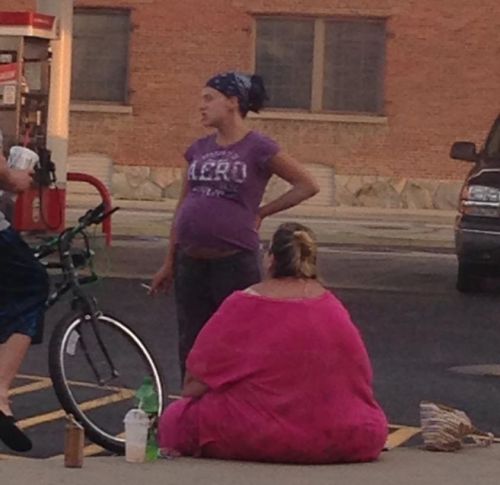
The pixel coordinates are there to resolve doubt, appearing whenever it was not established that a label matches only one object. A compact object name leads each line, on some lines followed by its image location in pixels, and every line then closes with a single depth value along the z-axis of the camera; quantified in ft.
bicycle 36.60
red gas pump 83.38
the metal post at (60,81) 87.99
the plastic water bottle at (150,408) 34.43
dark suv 71.06
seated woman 33.57
